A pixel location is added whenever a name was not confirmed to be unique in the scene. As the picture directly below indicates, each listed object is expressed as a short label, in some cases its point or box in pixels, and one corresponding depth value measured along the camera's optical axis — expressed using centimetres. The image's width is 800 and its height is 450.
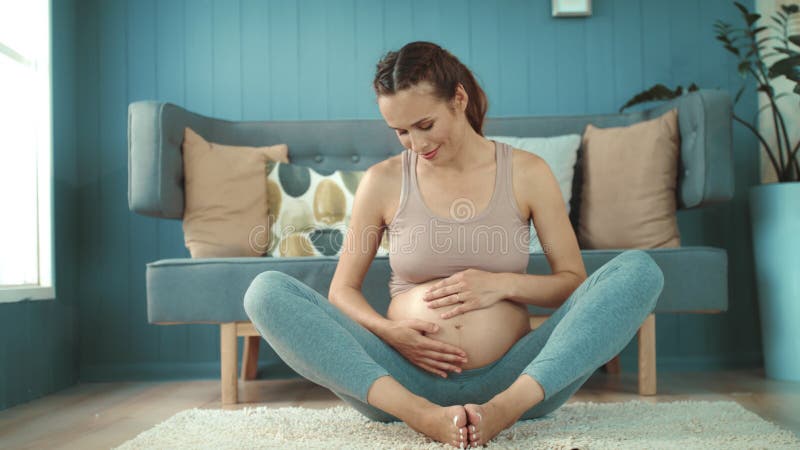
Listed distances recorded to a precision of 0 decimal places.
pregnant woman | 151
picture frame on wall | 340
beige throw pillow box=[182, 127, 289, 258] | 281
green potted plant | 279
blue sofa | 248
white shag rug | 163
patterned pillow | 284
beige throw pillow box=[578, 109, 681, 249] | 276
